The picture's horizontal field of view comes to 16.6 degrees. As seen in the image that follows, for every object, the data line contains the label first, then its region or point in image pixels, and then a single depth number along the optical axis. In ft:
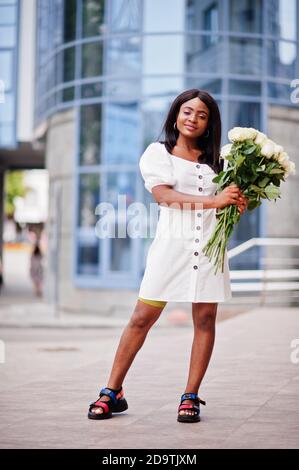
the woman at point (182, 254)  18.15
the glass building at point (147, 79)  63.82
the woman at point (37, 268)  80.74
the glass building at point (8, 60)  79.30
